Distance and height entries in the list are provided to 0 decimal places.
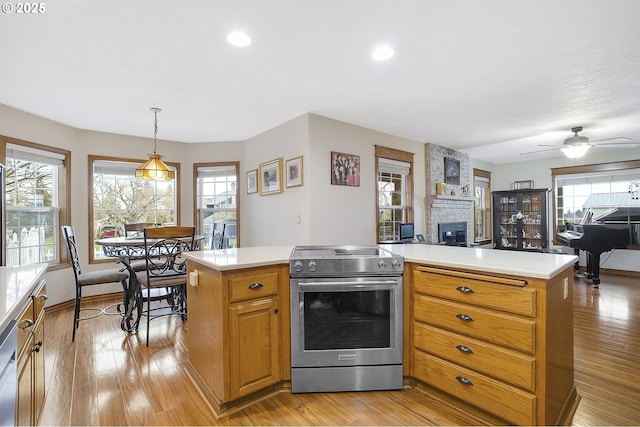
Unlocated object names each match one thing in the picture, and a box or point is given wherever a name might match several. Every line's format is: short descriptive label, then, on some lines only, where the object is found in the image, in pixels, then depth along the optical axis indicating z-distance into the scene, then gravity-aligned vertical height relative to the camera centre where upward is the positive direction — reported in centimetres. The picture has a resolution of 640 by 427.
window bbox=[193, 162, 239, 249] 538 +32
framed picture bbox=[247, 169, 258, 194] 494 +57
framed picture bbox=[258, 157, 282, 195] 436 +58
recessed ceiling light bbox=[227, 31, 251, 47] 217 +128
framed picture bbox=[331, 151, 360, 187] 409 +63
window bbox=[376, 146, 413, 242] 492 +41
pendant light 361 +56
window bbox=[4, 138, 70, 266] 371 +23
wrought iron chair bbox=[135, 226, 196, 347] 283 -39
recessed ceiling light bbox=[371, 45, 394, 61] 238 +128
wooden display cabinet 681 -15
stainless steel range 202 -76
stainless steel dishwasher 98 -52
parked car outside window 463 -21
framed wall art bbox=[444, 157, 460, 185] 601 +85
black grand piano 493 -40
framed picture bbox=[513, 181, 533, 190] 725 +66
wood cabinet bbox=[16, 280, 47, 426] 125 -65
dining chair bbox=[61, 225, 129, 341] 313 -63
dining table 312 -42
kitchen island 158 -68
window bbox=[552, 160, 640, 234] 601 +47
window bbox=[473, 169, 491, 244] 725 +16
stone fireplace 563 +32
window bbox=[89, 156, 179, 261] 462 +29
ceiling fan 451 +99
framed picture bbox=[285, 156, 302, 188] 397 +58
